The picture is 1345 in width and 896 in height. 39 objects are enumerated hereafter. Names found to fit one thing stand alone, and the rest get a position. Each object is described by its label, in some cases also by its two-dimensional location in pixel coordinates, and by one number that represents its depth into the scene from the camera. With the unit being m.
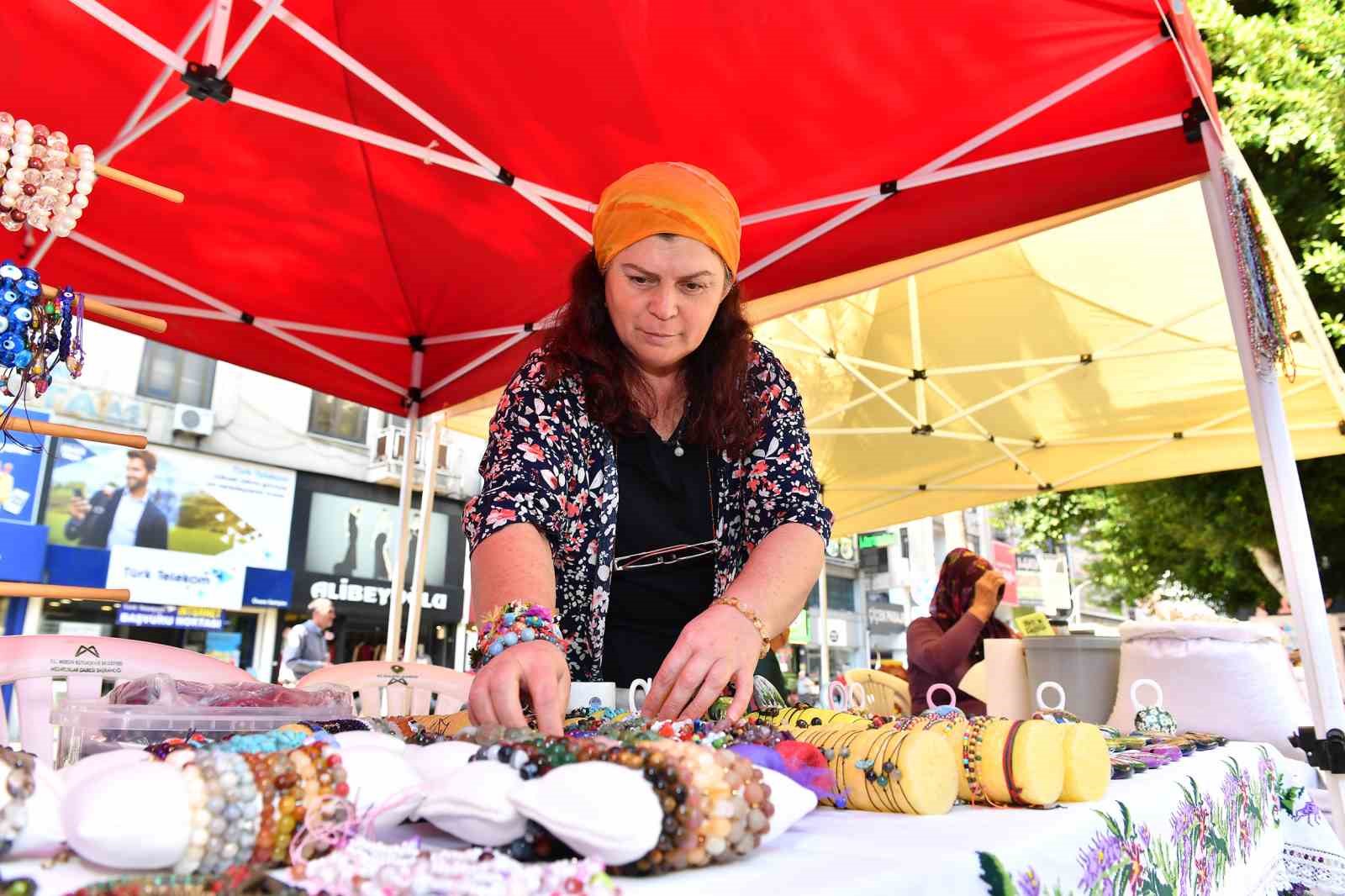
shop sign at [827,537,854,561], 24.77
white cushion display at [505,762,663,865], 0.45
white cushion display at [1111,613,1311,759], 1.91
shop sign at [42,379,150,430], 12.18
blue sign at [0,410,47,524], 10.41
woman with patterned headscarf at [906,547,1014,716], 3.88
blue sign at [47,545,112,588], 11.28
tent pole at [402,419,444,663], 4.17
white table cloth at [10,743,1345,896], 0.47
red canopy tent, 2.32
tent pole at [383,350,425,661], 4.18
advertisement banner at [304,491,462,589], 14.12
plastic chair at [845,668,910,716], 4.92
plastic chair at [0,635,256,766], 1.55
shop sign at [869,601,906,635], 26.92
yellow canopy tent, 4.30
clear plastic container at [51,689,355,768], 0.91
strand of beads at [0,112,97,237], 1.35
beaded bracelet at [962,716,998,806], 0.78
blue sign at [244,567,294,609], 12.84
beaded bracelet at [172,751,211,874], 0.43
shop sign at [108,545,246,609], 11.88
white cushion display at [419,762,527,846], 0.47
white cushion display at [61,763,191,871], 0.41
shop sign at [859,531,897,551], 21.55
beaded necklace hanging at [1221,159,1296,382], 2.24
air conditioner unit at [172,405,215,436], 12.85
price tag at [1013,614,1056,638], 2.82
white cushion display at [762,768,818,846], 0.57
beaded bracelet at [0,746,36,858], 0.43
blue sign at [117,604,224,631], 11.61
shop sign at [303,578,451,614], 13.60
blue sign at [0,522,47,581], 10.35
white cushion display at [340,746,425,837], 0.52
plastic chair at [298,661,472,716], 2.06
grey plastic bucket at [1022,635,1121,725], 2.34
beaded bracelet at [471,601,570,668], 0.93
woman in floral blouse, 1.20
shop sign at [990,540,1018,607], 21.27
